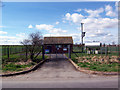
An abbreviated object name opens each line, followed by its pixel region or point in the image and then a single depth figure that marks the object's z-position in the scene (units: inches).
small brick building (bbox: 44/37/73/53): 1151.6
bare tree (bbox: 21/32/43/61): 502.3
